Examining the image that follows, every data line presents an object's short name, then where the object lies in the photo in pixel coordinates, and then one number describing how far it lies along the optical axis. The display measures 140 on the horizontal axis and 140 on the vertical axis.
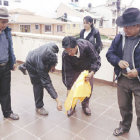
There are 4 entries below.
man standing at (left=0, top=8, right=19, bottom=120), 2.15
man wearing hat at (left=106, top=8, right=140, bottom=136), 1.71
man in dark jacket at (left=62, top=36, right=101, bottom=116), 2.36
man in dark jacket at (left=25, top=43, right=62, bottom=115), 2.10
